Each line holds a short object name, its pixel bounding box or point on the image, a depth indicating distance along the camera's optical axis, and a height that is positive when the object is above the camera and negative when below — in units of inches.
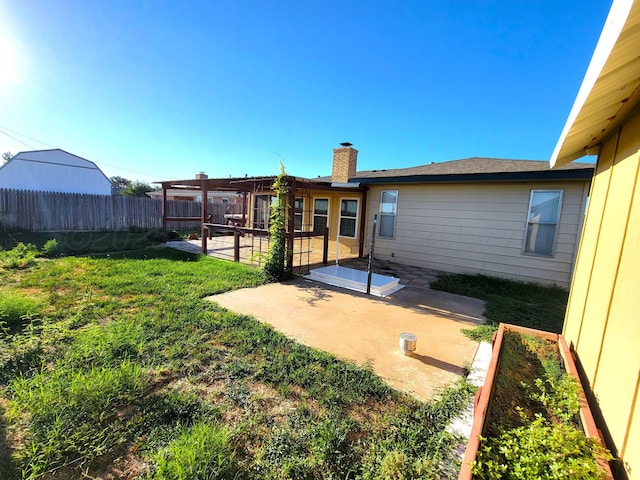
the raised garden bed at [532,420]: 49.7 -48.1
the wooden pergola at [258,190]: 257.1 +24.5
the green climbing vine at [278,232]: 243.8 -20.5
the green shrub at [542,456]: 47.1 -44.8
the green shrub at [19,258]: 237.5 -61.8
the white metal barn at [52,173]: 676.1 +60.2
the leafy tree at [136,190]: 1138.0 +43.9
